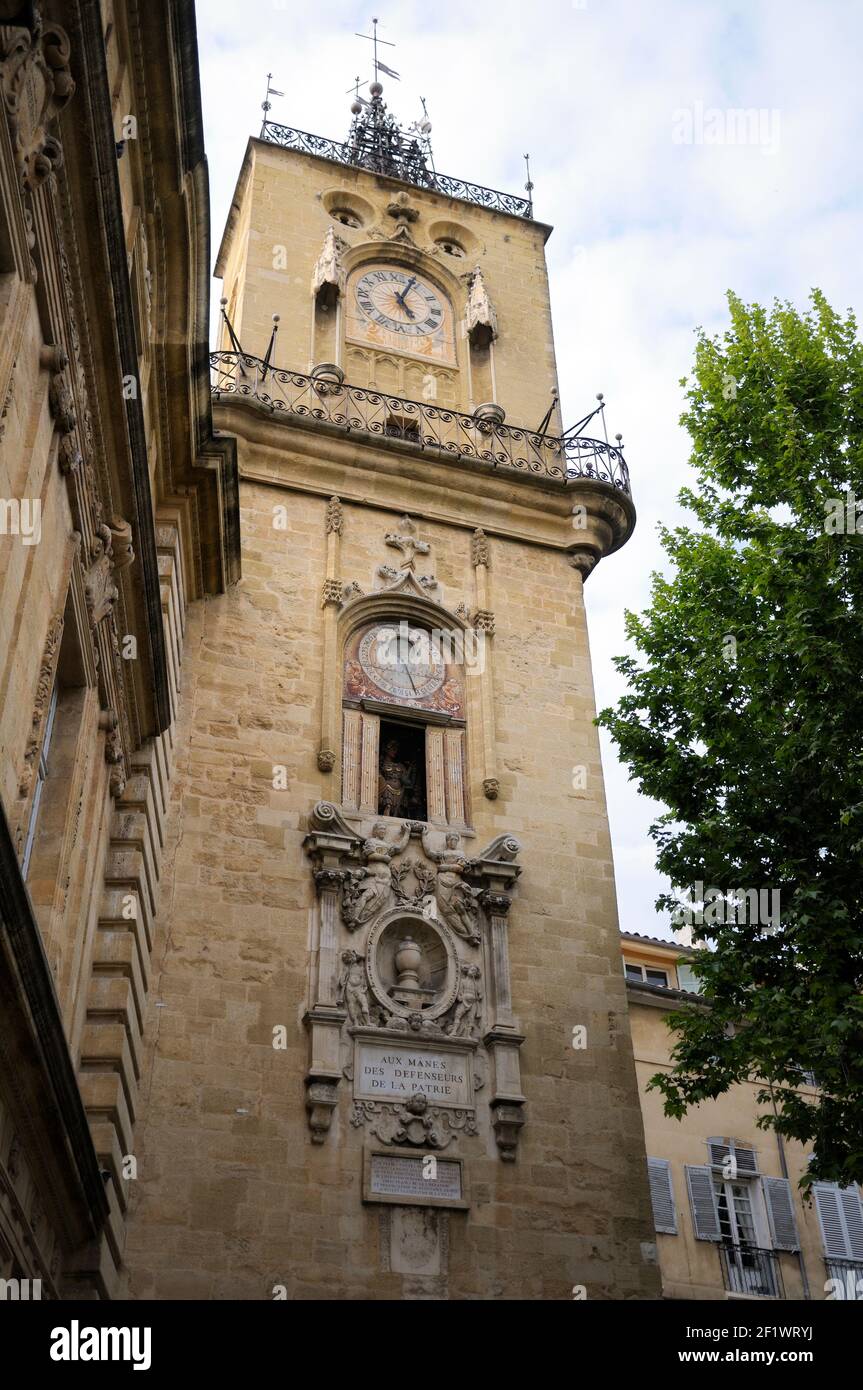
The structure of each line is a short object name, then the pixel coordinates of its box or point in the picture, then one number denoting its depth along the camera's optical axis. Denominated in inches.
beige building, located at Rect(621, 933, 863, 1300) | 705.6
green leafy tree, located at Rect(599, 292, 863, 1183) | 473.7
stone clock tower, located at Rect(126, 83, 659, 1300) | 516.4
